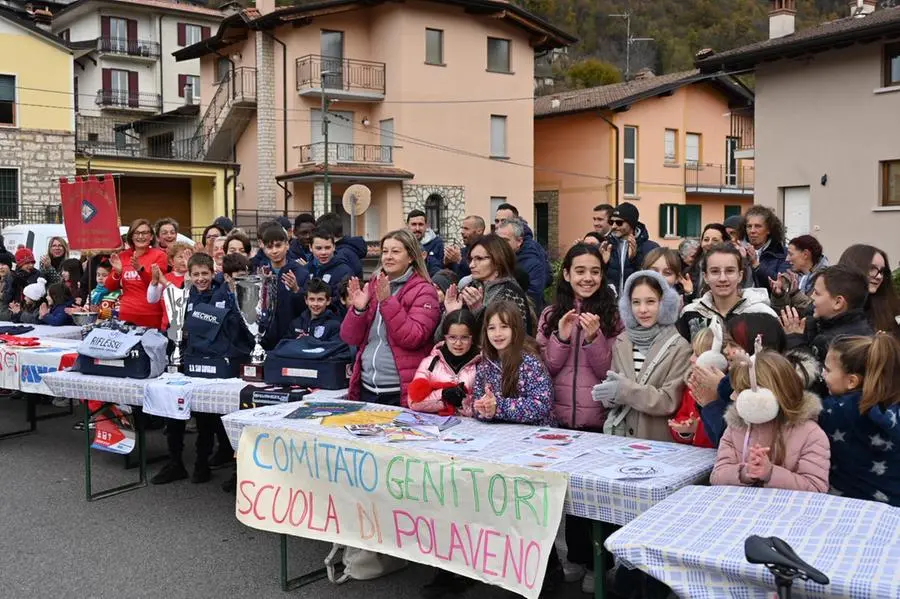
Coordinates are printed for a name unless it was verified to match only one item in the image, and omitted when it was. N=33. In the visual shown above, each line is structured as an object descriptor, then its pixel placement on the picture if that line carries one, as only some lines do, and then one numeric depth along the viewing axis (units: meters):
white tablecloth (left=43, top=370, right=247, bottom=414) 5.86
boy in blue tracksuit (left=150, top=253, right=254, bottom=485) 6.37
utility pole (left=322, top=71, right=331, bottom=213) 29.59
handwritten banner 3.71
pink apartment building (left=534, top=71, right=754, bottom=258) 35.03
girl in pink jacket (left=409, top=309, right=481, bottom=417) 5.02
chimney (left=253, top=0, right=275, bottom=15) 33.00
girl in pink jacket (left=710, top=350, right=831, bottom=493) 3.43
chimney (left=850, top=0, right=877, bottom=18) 23.27
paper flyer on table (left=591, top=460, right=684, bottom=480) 3.62
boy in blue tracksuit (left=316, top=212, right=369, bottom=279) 7.79
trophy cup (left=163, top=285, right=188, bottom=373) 6.61
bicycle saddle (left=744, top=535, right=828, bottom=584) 2.37
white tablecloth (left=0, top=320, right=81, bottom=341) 8.86
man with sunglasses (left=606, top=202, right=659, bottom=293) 7.98
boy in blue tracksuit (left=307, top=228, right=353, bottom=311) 7.14
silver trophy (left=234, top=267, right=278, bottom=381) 6.36
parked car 16.50
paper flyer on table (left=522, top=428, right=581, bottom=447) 4.25
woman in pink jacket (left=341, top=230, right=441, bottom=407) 5.46
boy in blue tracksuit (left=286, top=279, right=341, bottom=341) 6.22
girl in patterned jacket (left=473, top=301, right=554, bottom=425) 4.70
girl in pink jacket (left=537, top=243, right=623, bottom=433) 4.80
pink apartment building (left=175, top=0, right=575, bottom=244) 31.86
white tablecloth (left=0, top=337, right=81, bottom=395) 7.28
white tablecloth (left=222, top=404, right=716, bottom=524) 3.48
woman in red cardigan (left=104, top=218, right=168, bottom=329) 7.48
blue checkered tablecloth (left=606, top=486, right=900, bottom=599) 2.59
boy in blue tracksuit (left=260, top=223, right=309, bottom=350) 6.60
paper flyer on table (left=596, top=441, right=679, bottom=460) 3.99
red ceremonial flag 8.04
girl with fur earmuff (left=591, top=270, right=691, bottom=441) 4.41
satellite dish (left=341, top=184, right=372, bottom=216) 24.41
